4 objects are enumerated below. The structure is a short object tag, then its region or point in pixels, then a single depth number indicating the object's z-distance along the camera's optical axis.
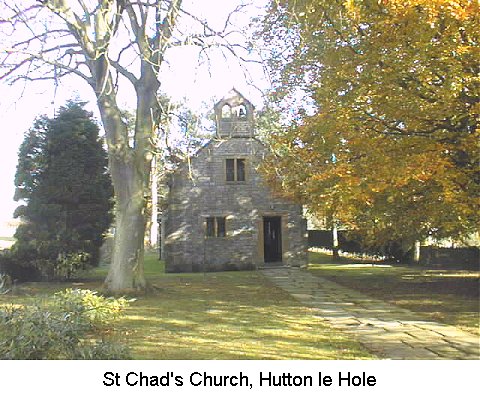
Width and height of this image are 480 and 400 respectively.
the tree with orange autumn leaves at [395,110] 9.35
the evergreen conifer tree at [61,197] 17.52
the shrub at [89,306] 6.98
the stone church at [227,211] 22.66
